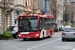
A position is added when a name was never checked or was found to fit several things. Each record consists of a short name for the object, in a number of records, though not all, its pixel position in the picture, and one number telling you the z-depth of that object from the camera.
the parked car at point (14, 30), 32.25
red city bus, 26.58
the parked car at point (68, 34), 24.98
